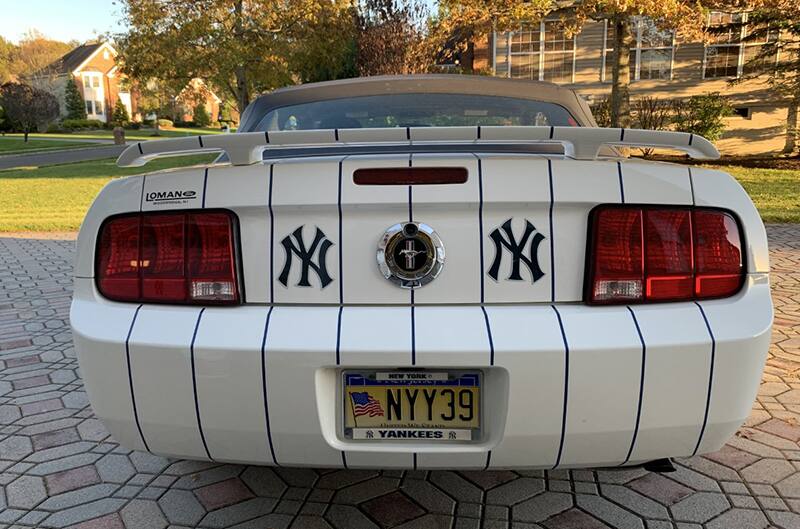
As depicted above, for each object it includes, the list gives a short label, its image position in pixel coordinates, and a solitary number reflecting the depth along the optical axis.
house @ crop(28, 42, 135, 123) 64.12
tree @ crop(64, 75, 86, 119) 58.34
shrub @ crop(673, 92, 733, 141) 19.84
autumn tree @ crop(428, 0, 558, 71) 15.14
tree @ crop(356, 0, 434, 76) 18.67
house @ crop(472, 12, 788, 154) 22.14
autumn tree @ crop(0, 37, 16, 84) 57.03
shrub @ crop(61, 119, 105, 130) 53.41
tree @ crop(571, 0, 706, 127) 14.06
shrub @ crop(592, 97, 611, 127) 20.84
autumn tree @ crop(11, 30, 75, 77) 60.60
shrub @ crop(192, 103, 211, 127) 67.94
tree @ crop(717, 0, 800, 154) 19.44
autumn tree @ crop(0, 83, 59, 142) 39.38
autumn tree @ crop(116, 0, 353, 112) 20.06
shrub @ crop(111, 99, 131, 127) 58.44
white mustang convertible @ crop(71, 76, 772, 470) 1.69
